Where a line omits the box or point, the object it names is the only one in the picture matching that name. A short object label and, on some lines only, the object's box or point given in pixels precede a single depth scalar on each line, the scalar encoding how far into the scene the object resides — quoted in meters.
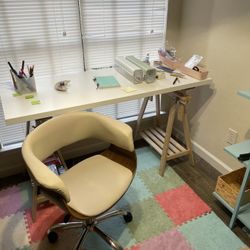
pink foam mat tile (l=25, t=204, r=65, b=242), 1.54
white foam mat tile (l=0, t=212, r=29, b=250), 1.47
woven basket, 1.56
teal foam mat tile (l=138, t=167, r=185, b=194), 1.89
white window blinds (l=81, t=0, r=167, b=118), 1.90
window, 1.69
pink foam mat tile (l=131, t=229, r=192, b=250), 1.46
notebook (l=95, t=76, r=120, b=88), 1.62
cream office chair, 1.17
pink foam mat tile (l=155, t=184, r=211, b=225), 1.66
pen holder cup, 1.48
